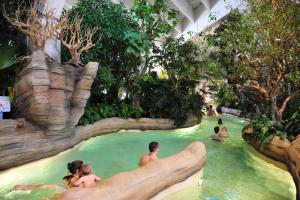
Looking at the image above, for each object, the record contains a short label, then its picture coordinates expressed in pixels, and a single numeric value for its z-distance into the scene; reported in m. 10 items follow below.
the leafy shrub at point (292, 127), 4.00
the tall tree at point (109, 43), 5.46
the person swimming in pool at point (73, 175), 2.28
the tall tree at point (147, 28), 5.94
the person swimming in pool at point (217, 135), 5.54
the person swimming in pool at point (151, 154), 2.82
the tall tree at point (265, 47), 4.14
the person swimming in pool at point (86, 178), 2.17
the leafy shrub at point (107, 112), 5.08
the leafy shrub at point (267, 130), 3.93
